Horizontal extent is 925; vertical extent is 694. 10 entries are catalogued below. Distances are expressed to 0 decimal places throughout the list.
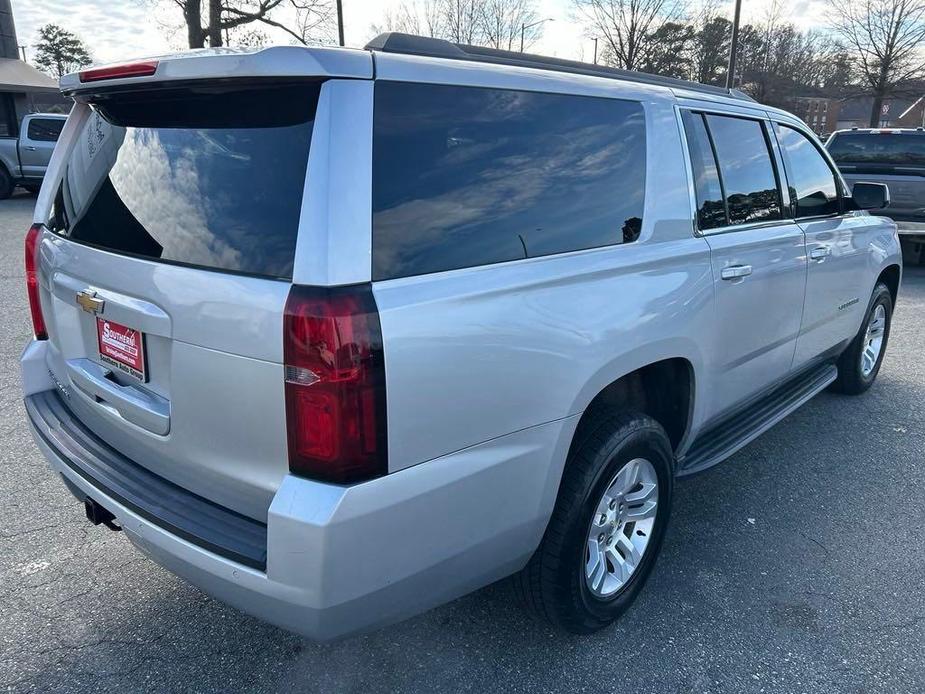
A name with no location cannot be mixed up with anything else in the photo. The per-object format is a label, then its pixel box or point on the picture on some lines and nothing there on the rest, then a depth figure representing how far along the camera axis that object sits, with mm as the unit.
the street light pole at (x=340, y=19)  24797
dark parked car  9820
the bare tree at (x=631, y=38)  35469
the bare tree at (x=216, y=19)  26203
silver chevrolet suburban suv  1784
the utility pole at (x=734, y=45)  22094
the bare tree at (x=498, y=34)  32125
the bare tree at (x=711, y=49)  37844
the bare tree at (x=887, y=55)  27797
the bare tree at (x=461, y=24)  31316
